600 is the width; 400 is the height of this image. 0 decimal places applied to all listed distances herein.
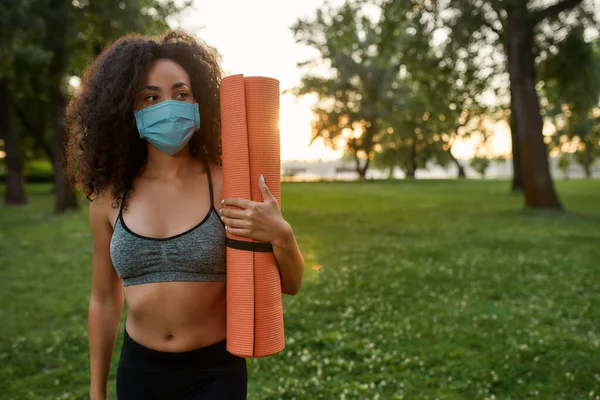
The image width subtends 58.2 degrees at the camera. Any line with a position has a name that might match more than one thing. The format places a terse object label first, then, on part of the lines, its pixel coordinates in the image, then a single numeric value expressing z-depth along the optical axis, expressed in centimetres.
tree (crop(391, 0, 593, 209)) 1847
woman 220
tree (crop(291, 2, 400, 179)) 4819
